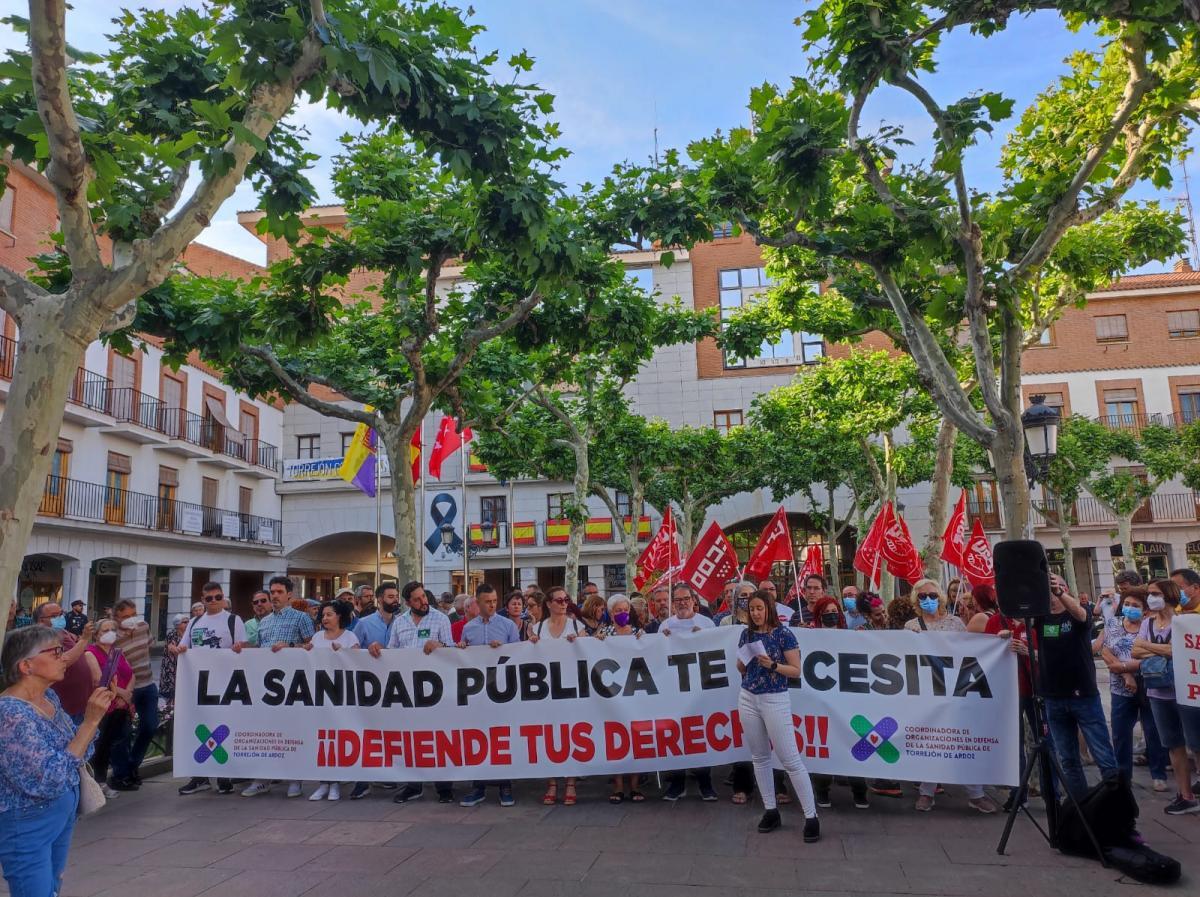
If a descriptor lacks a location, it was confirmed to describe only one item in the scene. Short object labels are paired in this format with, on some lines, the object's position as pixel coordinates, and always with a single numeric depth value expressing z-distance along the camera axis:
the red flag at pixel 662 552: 14.40
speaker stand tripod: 5.95
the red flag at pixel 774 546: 12.56
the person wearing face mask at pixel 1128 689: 7.65
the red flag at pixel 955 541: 13.86
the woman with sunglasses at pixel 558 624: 8.39
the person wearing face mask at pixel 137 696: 9.16
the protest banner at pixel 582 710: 7.42
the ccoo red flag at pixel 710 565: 12.85
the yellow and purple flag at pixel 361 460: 19.98
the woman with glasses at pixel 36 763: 3.94
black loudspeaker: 6.19
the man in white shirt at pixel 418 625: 8.92
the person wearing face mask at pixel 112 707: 8.80
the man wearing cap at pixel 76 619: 15.37
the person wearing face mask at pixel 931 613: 8.20
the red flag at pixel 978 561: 12.87
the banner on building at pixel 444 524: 15.00
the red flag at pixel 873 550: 14.69
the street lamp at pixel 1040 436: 11.33
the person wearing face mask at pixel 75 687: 7.41
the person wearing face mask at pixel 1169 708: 7.09
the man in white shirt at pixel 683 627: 8.01
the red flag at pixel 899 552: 13.91
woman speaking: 6.67
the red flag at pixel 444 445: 20.20
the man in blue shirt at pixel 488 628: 8.74
